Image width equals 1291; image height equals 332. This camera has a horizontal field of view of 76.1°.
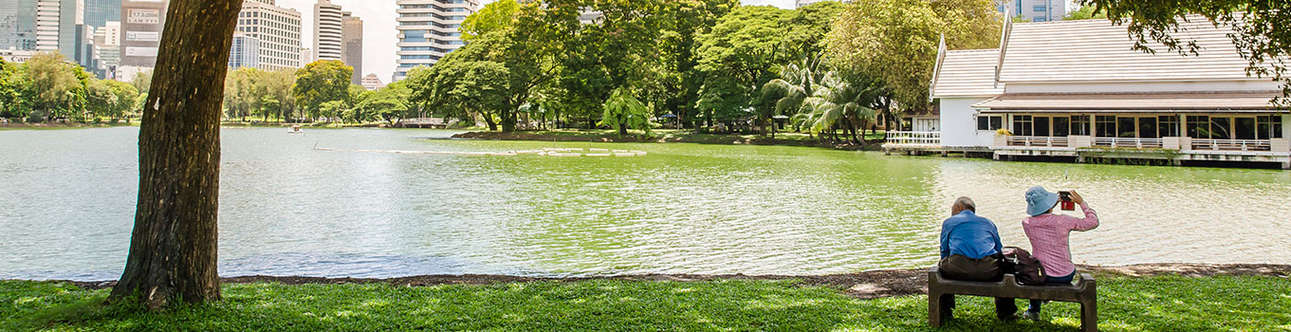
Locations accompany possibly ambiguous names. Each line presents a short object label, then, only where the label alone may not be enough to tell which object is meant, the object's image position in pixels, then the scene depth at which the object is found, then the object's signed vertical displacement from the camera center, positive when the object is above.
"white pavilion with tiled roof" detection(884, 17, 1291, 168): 30.20 +3.35
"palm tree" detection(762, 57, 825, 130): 45.62 +5.49
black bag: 5.03 -0.52
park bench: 4.81 -0.64
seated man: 5.00 -0.41
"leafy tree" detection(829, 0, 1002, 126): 39.66 +6.97
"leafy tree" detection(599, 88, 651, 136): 53.34 +4.64
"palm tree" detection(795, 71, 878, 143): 41.75 +4.12
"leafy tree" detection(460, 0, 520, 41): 68.19 +13.88
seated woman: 5.05 -0.29
